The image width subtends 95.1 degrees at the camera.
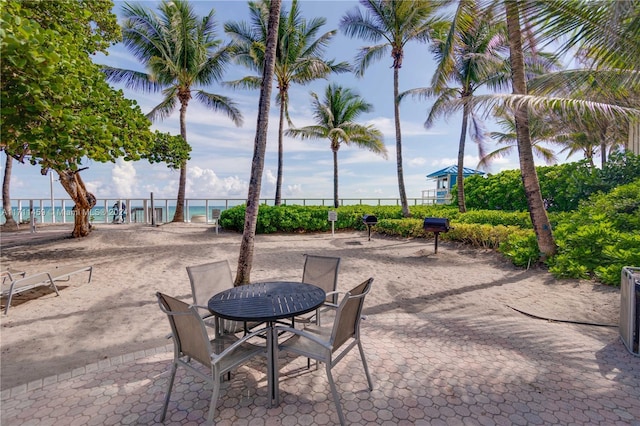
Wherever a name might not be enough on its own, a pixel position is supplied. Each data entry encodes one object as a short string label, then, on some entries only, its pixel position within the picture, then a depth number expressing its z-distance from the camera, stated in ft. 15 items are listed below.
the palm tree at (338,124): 55.26
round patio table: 7.68
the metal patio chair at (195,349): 6.70
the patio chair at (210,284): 9.96
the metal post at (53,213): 50.49
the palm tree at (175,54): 41.70
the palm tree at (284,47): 43.52
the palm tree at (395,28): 38.09
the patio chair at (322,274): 11.78
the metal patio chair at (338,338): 7.21
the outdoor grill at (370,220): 35.09
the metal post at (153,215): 45.97
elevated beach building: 68.39
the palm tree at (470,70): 39.65
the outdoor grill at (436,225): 26.16
